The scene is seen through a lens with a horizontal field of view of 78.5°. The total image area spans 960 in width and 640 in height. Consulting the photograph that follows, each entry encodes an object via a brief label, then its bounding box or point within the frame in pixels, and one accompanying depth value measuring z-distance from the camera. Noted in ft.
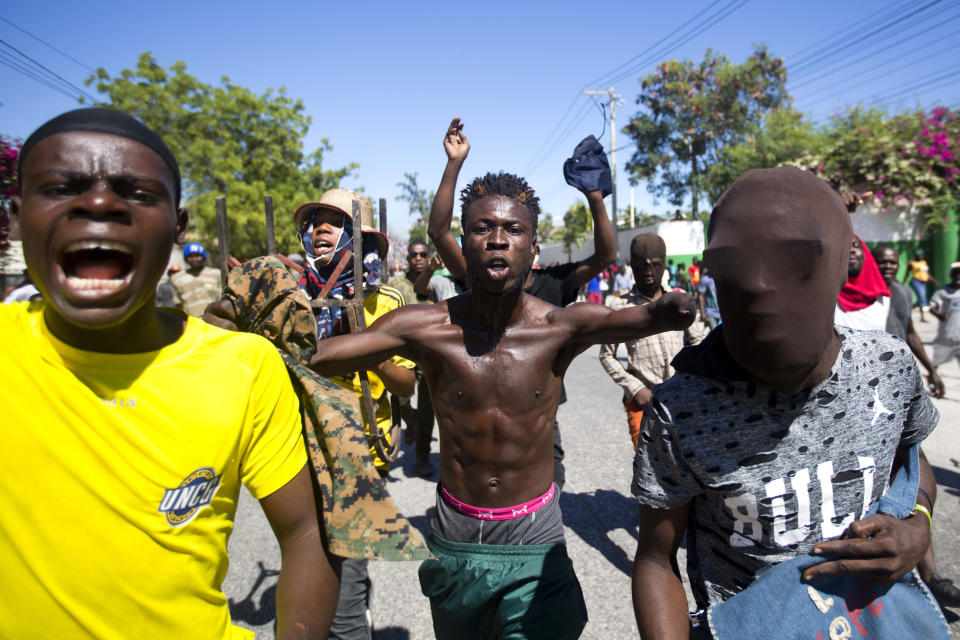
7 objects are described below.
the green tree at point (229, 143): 77.05
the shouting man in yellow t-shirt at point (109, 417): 3.53
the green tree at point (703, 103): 93.91
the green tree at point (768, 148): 81.15
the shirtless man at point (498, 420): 7.61
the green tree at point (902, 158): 49.70
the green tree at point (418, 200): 150.51
